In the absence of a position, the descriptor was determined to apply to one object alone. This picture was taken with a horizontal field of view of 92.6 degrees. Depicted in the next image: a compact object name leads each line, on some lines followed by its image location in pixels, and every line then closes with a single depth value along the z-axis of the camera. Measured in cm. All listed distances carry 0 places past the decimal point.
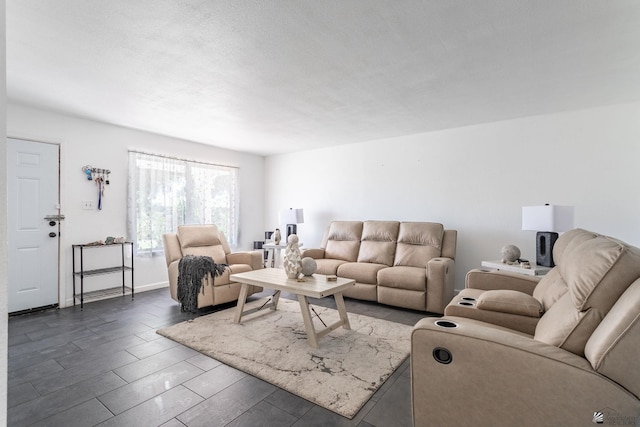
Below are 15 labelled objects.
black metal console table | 378
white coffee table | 263
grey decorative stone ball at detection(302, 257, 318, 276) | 307
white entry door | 344
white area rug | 198
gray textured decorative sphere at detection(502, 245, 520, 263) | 329
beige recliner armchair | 357
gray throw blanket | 345
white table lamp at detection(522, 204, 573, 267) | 301
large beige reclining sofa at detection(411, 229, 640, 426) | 103
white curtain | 445
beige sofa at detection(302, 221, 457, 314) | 350
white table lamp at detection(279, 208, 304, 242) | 533
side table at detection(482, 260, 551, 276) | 292
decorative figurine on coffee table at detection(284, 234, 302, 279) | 302
